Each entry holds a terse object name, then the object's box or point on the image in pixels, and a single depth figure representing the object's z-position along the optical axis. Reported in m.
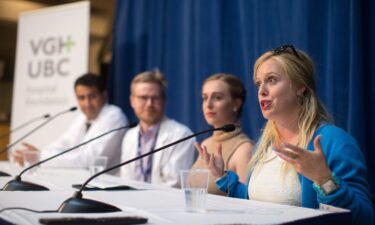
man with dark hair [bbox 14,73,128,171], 4.42
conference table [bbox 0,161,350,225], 2.30
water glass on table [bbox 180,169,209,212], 2.64
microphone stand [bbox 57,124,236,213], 2.53
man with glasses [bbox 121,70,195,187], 4.06
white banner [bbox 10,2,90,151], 5.10
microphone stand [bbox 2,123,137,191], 3.04
